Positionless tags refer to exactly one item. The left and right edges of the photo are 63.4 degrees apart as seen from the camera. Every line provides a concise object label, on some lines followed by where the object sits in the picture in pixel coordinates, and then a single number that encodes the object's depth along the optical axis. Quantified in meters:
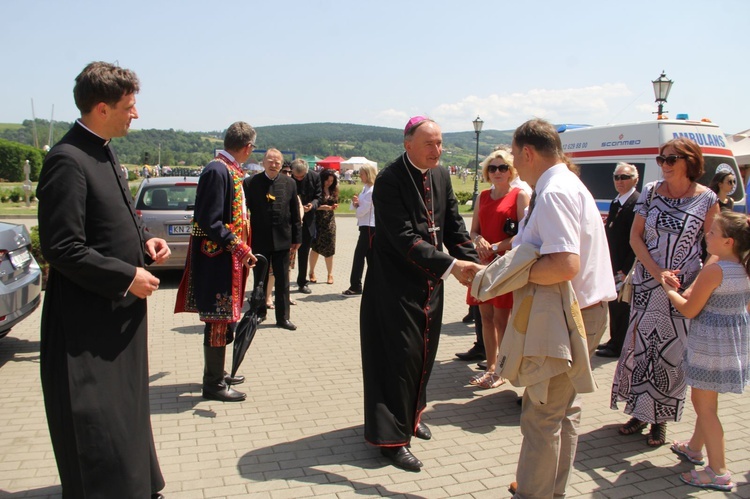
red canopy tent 62.74
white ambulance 10.45
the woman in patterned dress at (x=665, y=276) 4.25
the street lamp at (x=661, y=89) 13.98
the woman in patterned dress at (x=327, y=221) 10.52
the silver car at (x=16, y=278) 5.50
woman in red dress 5.52
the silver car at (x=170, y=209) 9.84
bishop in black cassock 3.98
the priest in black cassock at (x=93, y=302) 2.73
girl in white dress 3.73
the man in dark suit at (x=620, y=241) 6.43
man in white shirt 3.00
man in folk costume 4.77
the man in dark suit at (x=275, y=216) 7.28
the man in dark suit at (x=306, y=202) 9.99
